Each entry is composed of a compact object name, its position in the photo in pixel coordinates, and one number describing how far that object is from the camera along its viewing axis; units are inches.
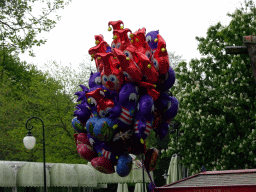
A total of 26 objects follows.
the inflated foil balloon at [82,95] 578.2
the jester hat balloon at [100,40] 576.5
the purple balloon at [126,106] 506.9
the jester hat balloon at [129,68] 505.4
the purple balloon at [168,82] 548.4
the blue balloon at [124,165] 530.6
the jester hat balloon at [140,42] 534.3
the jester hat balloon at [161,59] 527.8
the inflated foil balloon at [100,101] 525.3
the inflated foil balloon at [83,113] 571.5
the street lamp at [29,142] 701.3
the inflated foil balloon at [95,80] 554.7
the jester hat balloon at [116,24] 553.3
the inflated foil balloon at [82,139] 579.9
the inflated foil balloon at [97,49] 572.0
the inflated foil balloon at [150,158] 561.9
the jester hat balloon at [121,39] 532.1
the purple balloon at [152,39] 553.9
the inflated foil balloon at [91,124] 527.5
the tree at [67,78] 1541.6
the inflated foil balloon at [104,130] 510.6
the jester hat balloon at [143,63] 510.9
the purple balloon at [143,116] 502.6
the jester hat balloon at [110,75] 516.8
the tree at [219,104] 929.5
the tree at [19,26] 600.1
